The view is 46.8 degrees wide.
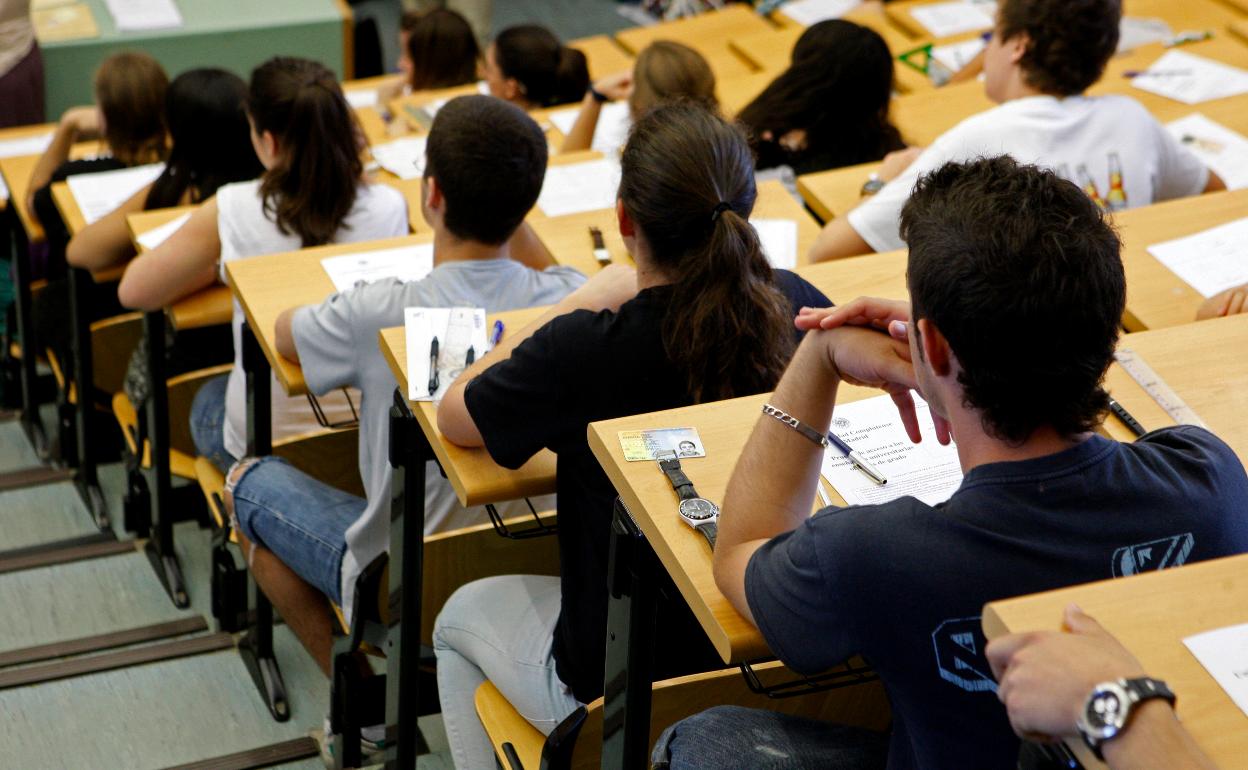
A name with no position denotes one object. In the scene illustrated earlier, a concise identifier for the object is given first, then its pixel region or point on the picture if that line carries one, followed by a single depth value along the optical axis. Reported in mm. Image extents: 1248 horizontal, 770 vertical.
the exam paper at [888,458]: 1718
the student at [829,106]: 3402
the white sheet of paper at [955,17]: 5215
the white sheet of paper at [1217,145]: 3199
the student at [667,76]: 3611
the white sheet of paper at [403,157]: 3623
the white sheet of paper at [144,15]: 6020
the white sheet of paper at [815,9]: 5520
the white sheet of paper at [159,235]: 2904
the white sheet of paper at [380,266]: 2576
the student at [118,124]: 3641
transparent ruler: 1841
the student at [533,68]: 4473
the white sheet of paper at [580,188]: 3174
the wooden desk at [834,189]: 3023
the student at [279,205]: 2814
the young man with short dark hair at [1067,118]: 2873
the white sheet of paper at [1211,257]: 2482
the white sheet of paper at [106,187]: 3314
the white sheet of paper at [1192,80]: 3803
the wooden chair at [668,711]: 1798
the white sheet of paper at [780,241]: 2785
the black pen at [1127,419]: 1803
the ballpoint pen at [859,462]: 1736
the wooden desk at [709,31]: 5418
